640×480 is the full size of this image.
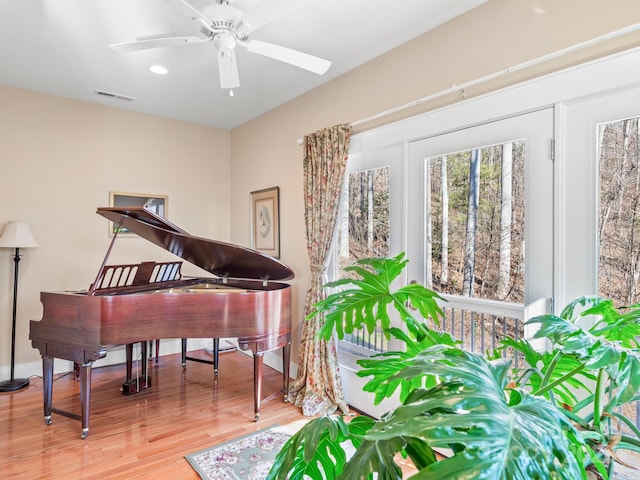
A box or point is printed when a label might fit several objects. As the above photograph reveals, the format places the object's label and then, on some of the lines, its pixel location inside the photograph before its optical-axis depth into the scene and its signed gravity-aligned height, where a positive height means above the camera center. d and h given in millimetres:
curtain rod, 1642 +970
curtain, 2938 -53
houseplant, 499 -280
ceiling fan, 1802 +1159
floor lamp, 3244 -21
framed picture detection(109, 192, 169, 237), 3975 +491
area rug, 2129 -1371
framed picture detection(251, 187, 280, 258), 3945 +266
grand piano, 2439 -535
